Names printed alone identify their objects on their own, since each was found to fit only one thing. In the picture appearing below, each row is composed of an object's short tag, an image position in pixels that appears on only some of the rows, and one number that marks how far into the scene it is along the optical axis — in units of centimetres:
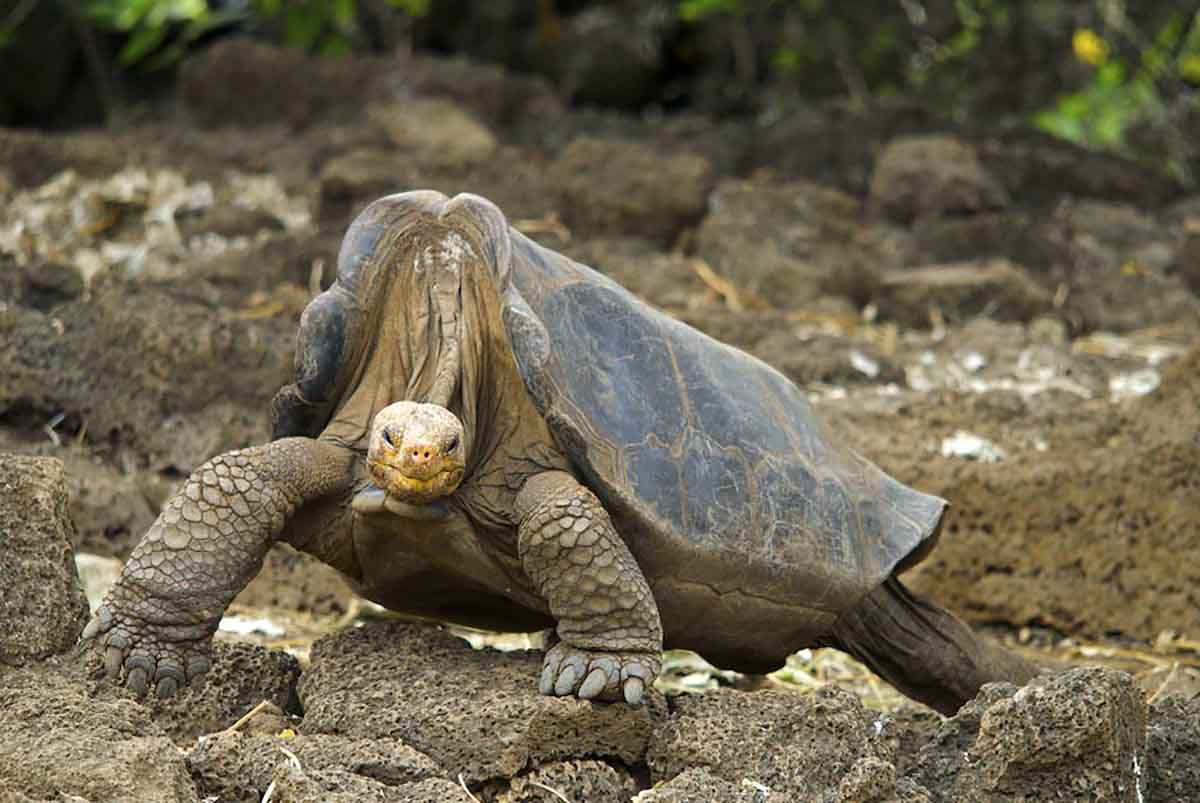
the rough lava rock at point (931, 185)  1700
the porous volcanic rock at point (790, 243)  1488
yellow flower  2070
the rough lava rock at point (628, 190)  1566
